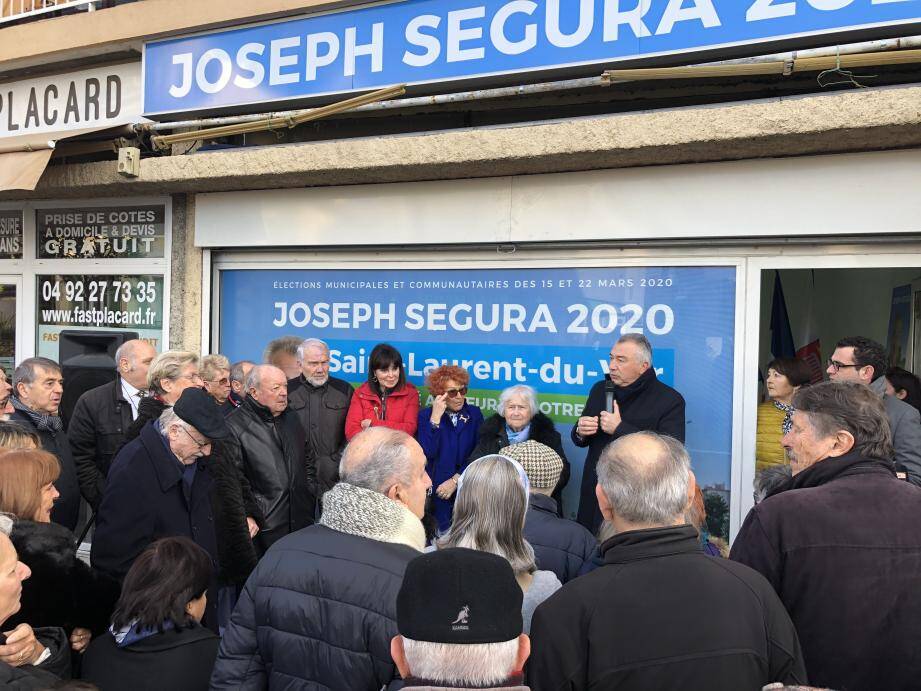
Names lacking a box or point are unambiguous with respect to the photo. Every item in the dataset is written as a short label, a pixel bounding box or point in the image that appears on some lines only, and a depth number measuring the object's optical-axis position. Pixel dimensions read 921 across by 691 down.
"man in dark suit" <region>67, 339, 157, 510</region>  5.10
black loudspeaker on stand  7.10
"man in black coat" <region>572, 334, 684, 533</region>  4.81
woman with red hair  5.46
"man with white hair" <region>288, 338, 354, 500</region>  5.62
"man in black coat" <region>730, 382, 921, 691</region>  2.56
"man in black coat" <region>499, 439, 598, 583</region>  3.12
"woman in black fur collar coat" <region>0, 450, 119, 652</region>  2.83
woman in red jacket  5.59
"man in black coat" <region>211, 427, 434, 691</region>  2.27
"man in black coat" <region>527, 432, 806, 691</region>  2.00
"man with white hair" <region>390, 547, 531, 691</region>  1.67
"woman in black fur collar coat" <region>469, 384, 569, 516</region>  5.13
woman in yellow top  4.83
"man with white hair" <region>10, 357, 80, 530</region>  4.58
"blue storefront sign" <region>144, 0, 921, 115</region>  4.54
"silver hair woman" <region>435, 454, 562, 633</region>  2.71
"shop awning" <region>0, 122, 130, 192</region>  6.04
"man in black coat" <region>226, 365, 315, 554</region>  4.59
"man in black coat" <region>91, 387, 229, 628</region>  3.56
